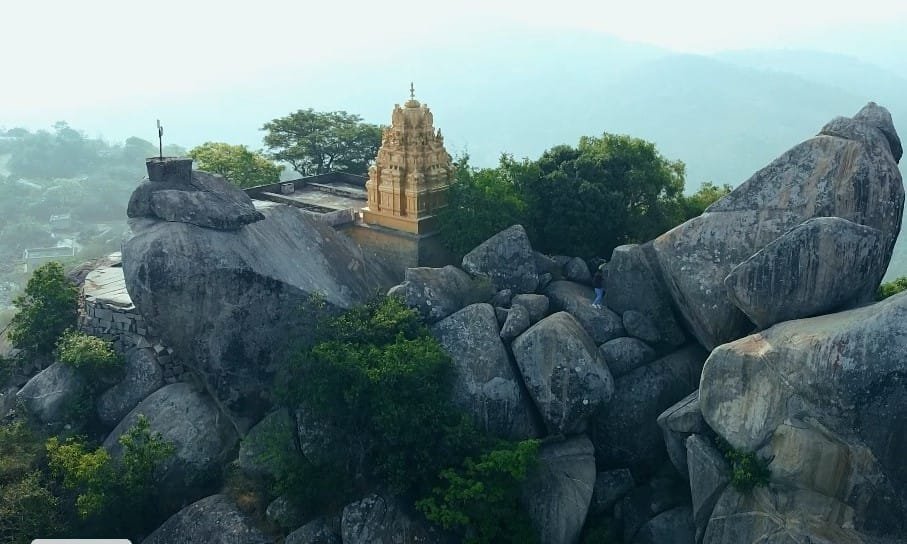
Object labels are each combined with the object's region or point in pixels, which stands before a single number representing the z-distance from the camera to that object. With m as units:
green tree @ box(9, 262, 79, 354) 20.30
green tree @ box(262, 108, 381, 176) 32.22
